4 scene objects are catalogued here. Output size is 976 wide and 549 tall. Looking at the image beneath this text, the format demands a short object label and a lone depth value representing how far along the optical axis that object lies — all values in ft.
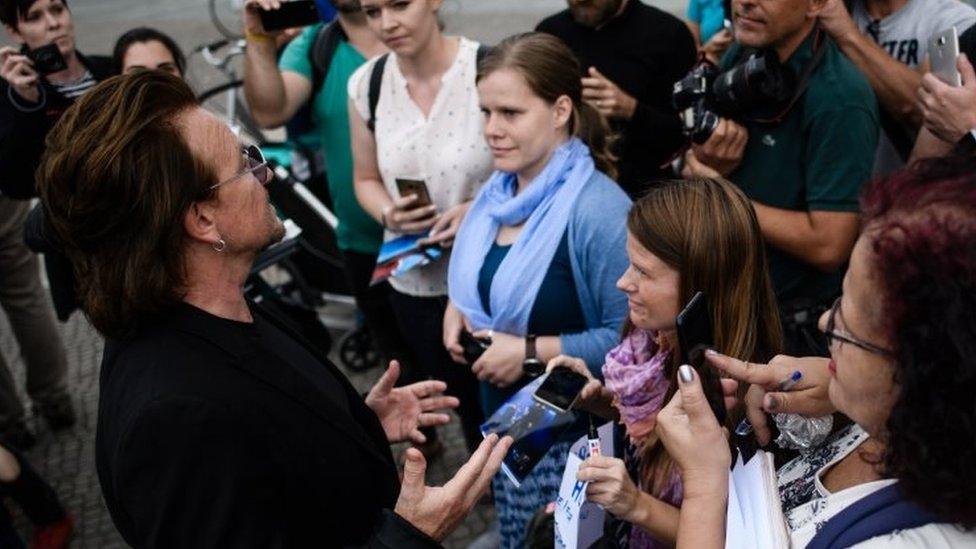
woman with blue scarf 7.48
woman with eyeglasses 3.38
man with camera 7.23
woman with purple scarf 5.60
